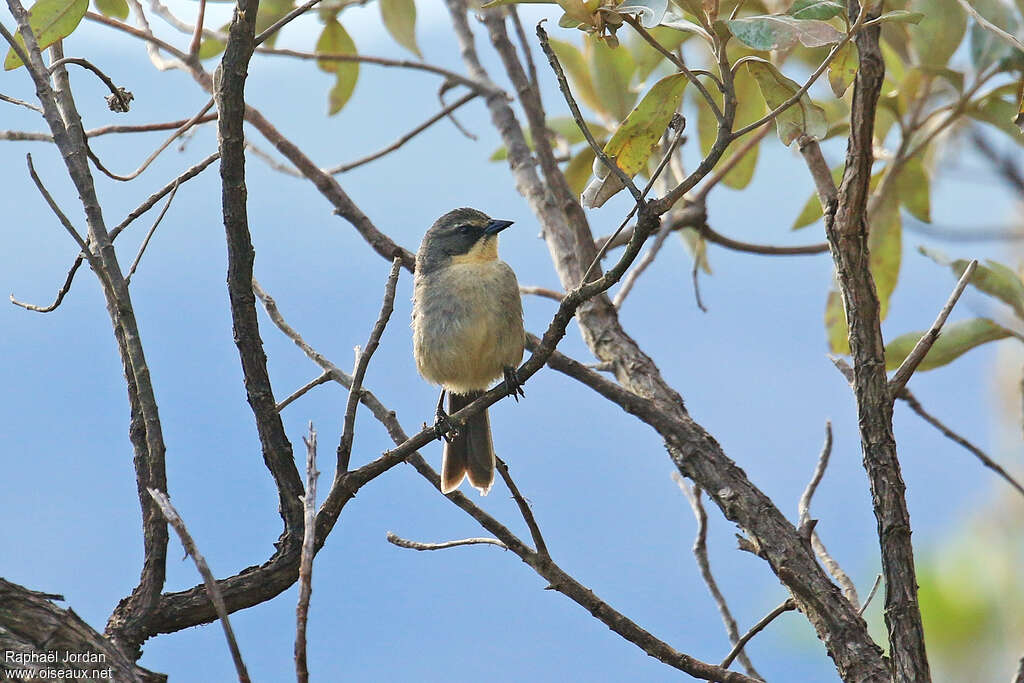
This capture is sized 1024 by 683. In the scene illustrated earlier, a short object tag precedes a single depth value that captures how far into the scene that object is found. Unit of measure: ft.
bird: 29.07
